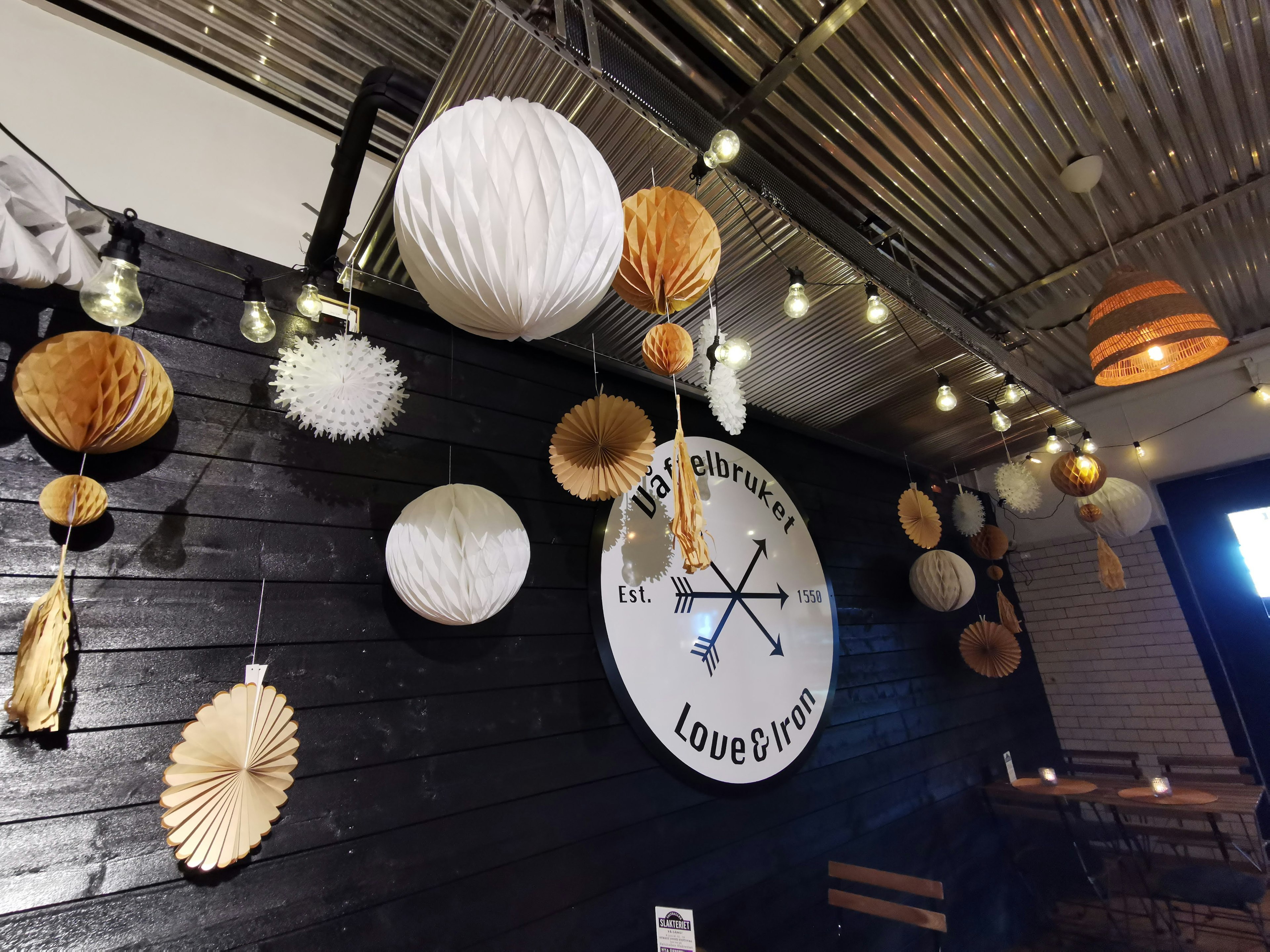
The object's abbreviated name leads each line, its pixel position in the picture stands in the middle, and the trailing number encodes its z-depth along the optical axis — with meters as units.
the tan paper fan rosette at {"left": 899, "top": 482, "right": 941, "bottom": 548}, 3.74
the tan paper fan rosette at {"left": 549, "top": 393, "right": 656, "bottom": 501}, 2.07
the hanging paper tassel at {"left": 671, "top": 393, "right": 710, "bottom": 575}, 1.61
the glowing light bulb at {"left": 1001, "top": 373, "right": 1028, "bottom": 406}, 3.55
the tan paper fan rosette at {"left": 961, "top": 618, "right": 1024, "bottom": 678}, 4.20
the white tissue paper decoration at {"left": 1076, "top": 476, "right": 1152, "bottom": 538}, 4.30
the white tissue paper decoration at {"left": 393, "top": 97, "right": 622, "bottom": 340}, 0.99
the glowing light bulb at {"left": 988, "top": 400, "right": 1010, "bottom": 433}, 3.75
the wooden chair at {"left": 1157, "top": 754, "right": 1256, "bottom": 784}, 3.98
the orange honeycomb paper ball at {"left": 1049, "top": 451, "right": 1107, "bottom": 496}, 3.80
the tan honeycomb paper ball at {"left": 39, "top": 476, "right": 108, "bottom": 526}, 1.35
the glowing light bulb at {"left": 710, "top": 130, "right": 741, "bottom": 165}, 1.71
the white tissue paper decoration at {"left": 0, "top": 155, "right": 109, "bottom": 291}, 1.33
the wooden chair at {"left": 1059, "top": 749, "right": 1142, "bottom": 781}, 4.30
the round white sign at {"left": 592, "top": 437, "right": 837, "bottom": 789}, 2.46
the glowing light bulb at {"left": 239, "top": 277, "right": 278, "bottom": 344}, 1.55
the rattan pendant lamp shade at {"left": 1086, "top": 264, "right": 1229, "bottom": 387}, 2.22
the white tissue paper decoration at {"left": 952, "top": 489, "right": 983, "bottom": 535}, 4.73
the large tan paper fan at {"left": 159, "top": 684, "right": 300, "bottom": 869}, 1.36
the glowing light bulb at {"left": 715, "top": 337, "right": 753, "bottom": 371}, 2.16
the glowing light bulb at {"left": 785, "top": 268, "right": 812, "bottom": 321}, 2.26
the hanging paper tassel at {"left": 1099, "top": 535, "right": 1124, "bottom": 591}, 4.29
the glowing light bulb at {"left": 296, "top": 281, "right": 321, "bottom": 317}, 1.81
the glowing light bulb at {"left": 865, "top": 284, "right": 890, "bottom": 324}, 2.50
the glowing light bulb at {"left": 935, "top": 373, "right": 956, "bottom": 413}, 3.35
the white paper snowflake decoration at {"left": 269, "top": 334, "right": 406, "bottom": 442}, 1.65
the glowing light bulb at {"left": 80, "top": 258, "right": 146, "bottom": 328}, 1.21
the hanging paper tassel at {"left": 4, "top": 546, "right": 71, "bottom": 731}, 1.23
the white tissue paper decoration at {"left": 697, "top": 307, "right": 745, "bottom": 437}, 2.26
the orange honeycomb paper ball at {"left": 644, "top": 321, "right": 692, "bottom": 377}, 1.69
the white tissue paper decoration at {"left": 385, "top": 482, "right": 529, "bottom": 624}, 1.62
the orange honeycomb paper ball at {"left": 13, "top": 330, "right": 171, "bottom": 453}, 1.33
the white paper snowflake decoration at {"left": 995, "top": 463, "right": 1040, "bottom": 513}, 4.10
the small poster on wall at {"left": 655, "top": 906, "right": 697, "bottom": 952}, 1.72
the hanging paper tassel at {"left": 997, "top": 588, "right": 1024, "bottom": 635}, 4.61
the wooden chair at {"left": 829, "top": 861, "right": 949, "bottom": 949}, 2.02
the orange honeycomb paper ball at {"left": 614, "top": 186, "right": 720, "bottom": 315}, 1.41
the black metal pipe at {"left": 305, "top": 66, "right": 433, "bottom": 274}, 1.69
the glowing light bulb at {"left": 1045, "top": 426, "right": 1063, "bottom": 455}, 4.01
